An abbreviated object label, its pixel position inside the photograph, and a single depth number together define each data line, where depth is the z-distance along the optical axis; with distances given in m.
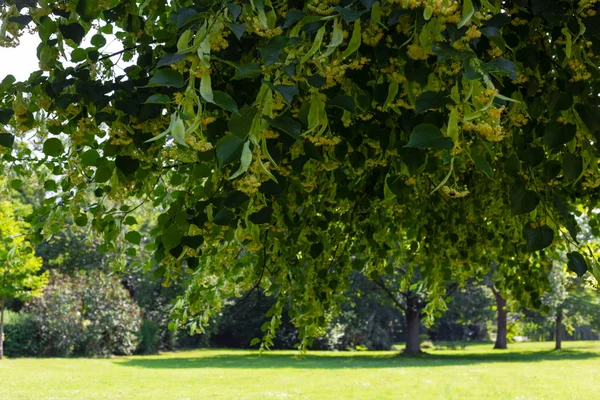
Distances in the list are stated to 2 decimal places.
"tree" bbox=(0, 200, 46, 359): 15.70
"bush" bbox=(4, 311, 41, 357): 22.41
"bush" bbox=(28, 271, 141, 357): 22.45
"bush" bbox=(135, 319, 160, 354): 26.36
